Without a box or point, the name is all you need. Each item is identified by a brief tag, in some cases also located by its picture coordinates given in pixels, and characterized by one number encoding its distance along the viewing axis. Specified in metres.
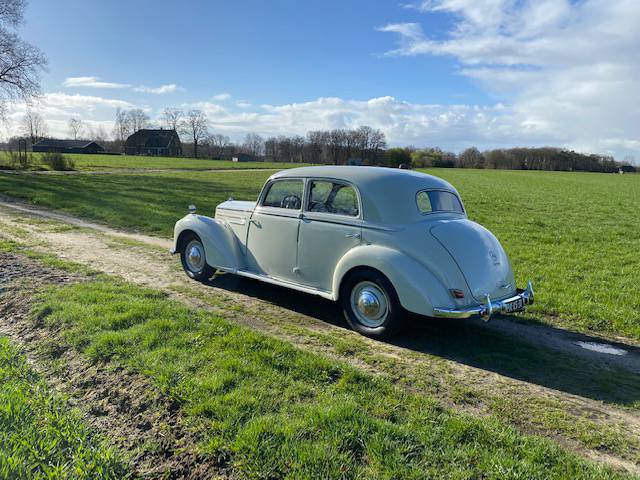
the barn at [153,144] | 101.69
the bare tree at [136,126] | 113.60
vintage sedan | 4.68
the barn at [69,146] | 102.75
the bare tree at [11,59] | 27.14
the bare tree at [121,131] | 112.75
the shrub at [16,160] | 34.02
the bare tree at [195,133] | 103.81
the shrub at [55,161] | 35.72
